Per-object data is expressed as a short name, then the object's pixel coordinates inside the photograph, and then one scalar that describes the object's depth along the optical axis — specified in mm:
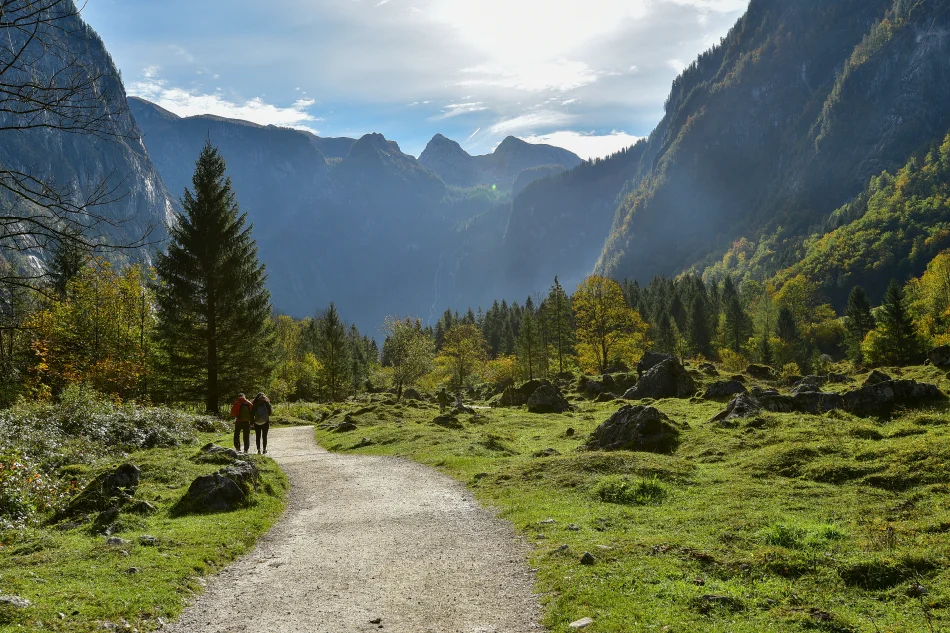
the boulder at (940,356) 36438
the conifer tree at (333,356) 79000
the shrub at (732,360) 101188
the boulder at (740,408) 24938
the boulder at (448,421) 34438
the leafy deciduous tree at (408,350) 68631
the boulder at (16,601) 7586
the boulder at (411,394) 71612
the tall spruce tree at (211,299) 38375
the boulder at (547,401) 43594
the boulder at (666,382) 42844
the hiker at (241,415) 23641
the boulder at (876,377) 29659
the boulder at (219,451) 20094
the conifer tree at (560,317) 80250
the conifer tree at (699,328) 119150
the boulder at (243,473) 16031
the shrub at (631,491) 14609
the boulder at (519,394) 53619
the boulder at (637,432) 21594
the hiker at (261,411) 24156
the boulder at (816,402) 24625
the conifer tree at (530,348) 81250
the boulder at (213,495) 14422
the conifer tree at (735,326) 113438
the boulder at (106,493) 13449
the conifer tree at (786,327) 105375
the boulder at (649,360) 54025
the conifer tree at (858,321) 89562
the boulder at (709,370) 55925
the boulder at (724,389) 37812
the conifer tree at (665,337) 105375
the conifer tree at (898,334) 64438
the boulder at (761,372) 52844
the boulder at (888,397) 21944
